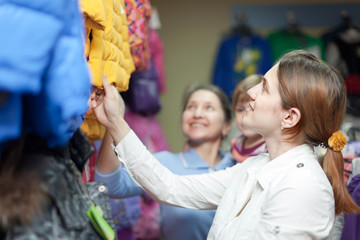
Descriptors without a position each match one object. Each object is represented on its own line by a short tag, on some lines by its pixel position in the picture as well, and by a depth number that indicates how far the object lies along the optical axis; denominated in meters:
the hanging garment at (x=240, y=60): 4.21
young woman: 1.31
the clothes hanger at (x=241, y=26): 4.28
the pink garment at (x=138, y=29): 1.80
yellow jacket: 1.22
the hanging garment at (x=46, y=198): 0.87
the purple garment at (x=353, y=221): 1.82
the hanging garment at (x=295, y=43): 4.27
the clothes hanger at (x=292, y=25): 4.29
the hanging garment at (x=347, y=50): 4.00
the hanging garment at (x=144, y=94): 3.13
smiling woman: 2.16
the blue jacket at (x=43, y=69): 0.80
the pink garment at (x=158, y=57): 3.75
